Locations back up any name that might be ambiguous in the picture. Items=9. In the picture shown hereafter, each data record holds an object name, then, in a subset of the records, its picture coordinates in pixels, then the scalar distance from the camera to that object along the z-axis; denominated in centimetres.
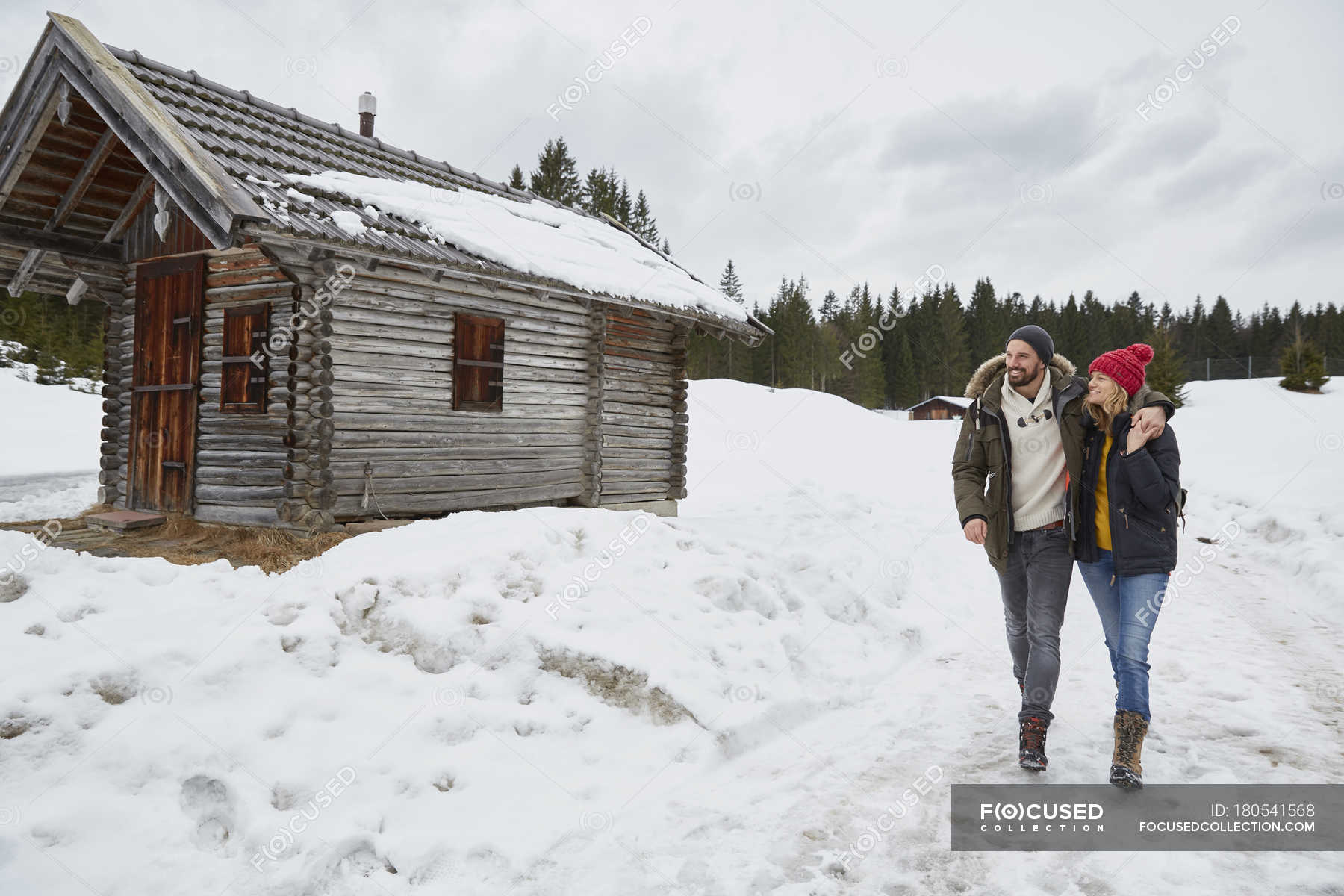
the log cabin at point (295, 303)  727
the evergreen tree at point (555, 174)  4162
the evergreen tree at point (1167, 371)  3059
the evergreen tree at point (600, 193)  4406
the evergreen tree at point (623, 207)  4572
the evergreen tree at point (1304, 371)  3341
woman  342
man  369
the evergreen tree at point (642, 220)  4875
